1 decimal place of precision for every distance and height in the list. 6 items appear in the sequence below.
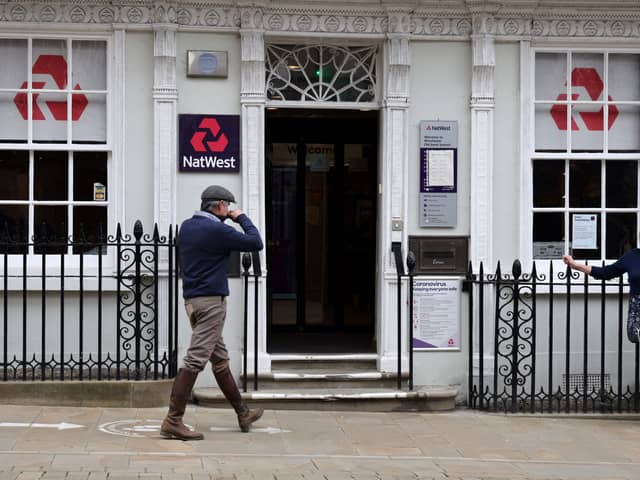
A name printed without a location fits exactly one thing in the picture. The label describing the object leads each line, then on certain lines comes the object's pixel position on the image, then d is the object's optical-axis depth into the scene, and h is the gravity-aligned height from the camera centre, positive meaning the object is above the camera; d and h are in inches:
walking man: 339.9 -22.9
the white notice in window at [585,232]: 439.2 -7.4
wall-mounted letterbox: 427.5 -15.9
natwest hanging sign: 416.8 +25.5
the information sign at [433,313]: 426.6 -38.3
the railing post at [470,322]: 413.7 -40.4
